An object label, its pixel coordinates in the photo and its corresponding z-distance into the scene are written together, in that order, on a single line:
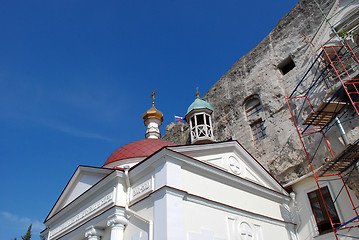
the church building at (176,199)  7.36
